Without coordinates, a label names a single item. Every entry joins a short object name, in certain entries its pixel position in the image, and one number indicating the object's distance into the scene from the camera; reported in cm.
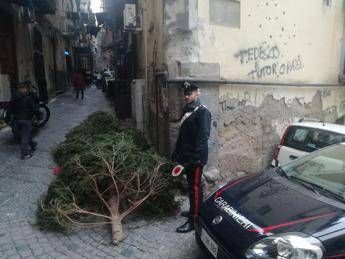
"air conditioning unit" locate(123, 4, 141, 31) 905
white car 553
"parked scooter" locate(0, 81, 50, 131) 809
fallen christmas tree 445
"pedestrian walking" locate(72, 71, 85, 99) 1650
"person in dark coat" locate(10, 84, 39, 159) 693
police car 278
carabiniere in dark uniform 439
